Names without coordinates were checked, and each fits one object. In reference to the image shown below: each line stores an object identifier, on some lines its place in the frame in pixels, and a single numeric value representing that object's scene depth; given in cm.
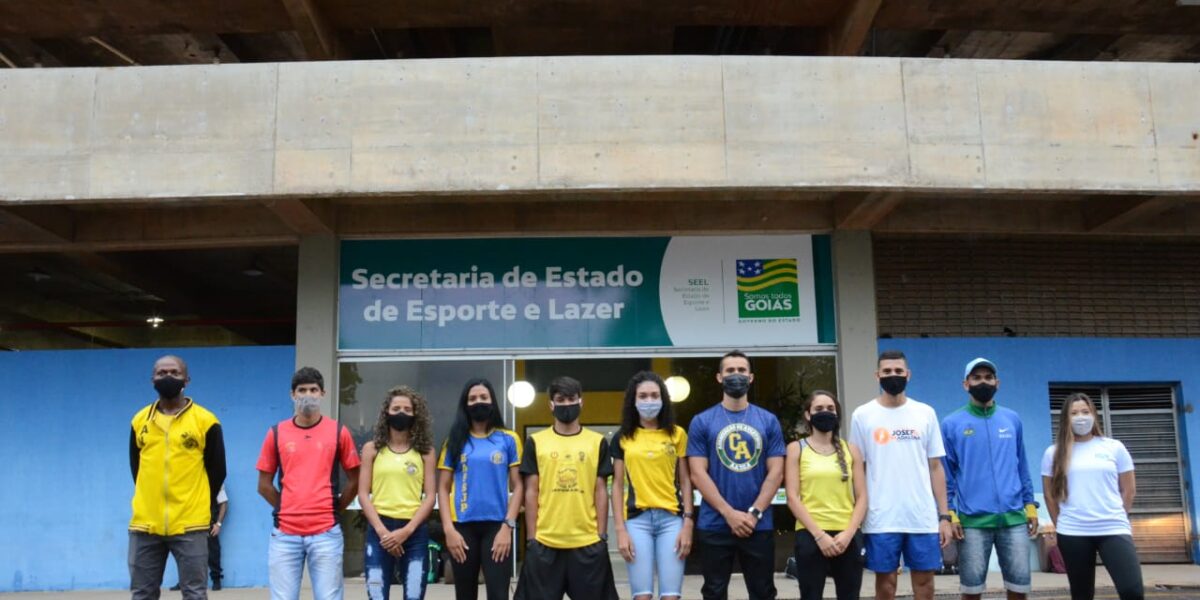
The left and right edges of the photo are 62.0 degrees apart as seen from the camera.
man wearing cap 581
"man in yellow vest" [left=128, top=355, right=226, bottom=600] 543
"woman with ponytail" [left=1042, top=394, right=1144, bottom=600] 566
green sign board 1077
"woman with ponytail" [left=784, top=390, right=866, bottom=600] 562
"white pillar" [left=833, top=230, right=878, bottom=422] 1072
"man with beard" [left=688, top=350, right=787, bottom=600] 567
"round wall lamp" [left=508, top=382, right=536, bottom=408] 1072
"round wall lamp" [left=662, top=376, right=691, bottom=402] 1069
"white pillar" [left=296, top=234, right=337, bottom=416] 1065
